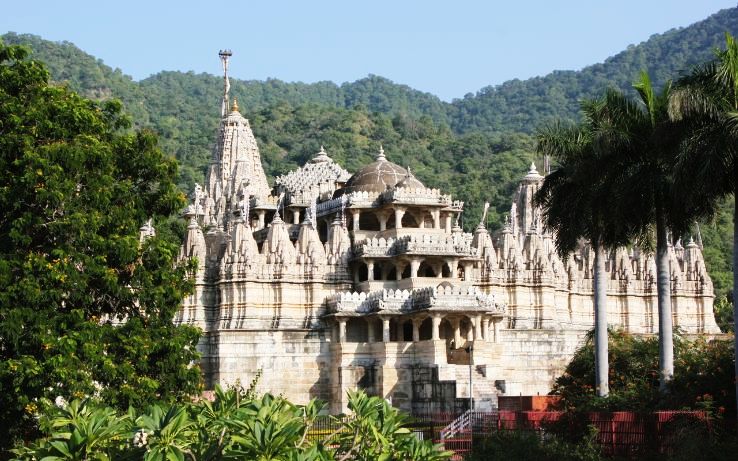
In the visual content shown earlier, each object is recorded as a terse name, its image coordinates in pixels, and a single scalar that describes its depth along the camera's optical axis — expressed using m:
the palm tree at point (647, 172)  35.06
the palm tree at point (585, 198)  36.97
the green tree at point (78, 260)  33.19
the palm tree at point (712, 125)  29.92
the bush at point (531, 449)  30.47
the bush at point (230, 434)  21.12
